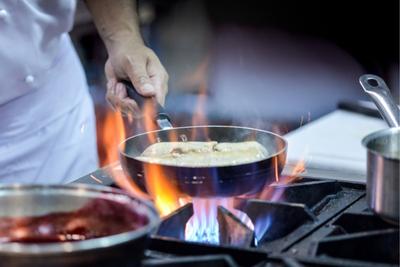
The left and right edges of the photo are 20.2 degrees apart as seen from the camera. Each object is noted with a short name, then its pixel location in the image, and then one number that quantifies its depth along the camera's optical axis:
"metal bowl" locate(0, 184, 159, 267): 1.27
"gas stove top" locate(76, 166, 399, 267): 1.48
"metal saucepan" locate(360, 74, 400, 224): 1.48
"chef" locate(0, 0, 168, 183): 2.00
